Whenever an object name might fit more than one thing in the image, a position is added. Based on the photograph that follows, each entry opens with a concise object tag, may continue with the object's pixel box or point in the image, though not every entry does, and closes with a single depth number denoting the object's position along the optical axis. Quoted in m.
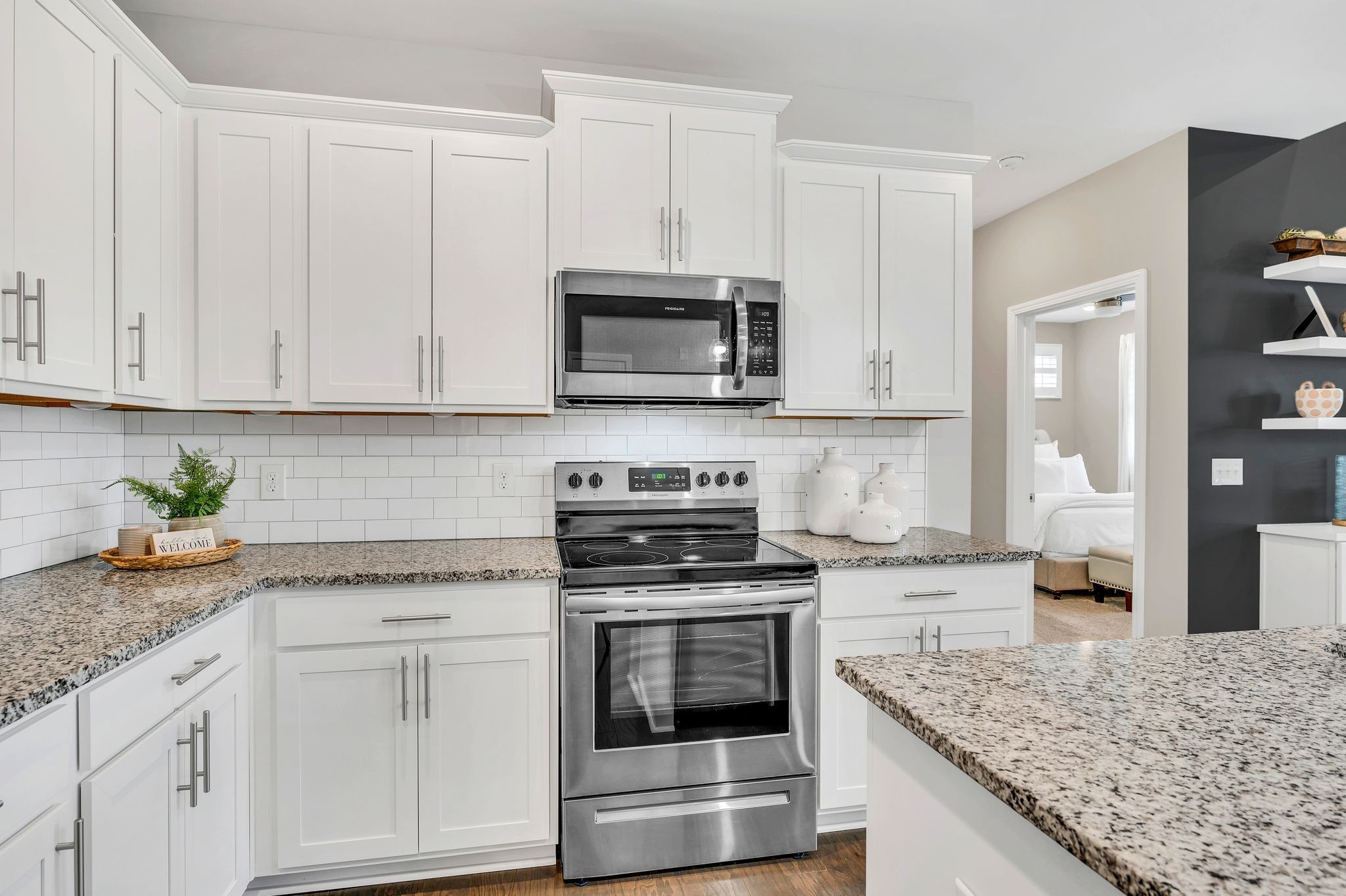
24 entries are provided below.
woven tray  1.97
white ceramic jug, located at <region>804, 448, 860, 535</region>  2.71
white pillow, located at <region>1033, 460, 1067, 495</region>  6.59
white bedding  5.62
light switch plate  3.25
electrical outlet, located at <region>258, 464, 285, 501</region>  2.51
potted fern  2.11
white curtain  7.13
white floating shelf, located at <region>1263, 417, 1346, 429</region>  3.13
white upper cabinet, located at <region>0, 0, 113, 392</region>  1.48
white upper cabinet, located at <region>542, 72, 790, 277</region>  2.37
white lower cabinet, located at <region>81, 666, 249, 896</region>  1.30
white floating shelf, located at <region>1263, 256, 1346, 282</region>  3.05
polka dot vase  3.16
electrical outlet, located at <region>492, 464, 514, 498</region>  2.65
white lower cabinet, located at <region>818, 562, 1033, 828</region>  2.28
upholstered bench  5.17
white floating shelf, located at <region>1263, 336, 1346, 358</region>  3.09
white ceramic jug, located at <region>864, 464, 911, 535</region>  2.68
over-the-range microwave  2.35
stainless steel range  2.08
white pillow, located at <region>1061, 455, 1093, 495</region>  6.77
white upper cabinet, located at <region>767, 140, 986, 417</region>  2.58
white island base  0.72
